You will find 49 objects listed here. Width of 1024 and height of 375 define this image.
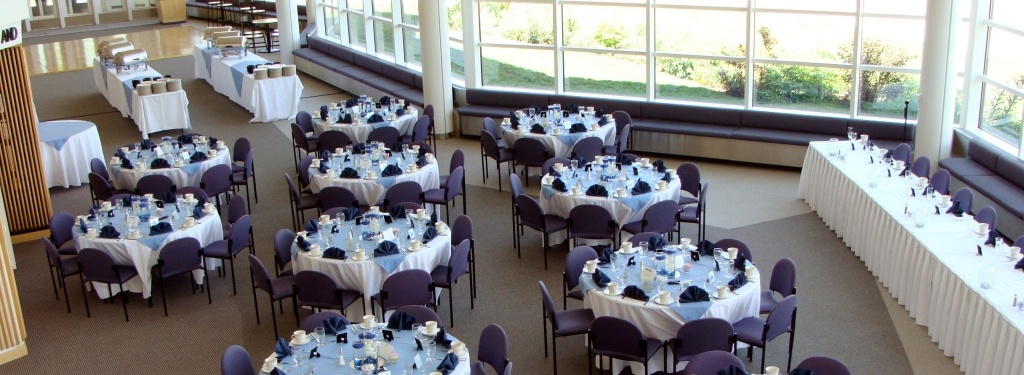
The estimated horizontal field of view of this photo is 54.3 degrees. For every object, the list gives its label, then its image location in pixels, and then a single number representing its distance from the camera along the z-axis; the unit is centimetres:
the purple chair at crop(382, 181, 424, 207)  1117
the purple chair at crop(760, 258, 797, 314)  848
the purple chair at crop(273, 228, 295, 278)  970
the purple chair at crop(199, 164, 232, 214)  1223
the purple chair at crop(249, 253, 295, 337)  902
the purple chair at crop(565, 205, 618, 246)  1020
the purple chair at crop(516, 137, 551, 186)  1297
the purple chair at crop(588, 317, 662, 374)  764
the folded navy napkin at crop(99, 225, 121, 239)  996
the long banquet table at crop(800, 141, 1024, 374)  763
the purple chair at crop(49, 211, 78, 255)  1054
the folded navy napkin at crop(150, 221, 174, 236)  1005
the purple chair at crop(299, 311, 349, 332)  780
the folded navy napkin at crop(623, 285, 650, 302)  798
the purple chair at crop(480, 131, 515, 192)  1334
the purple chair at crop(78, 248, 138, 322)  962
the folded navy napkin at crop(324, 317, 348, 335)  765
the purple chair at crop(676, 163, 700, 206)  1158
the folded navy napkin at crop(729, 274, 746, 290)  809
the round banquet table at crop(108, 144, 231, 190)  1223
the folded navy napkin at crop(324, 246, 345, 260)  905
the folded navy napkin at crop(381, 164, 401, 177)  1153
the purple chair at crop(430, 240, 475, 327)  930
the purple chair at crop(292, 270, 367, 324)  875
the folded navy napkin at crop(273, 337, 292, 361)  737
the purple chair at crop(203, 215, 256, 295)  1021
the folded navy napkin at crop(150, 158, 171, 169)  1230
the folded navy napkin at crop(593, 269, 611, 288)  828
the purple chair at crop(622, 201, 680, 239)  1022
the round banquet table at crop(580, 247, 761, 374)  789
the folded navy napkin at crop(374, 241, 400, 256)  909
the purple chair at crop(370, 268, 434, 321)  870
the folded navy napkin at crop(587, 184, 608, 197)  1054
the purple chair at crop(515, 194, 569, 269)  1053
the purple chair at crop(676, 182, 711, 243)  1082
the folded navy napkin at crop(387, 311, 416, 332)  768
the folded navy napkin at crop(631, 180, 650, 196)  1055
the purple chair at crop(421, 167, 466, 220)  1164
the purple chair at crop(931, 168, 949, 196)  1069
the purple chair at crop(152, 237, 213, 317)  980
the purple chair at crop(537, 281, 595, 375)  827
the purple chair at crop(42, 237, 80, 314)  998
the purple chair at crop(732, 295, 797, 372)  780
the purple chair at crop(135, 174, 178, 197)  1185
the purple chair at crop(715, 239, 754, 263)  886
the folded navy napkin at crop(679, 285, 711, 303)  789
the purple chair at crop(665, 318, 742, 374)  757
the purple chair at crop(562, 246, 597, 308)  889
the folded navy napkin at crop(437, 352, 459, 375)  705
